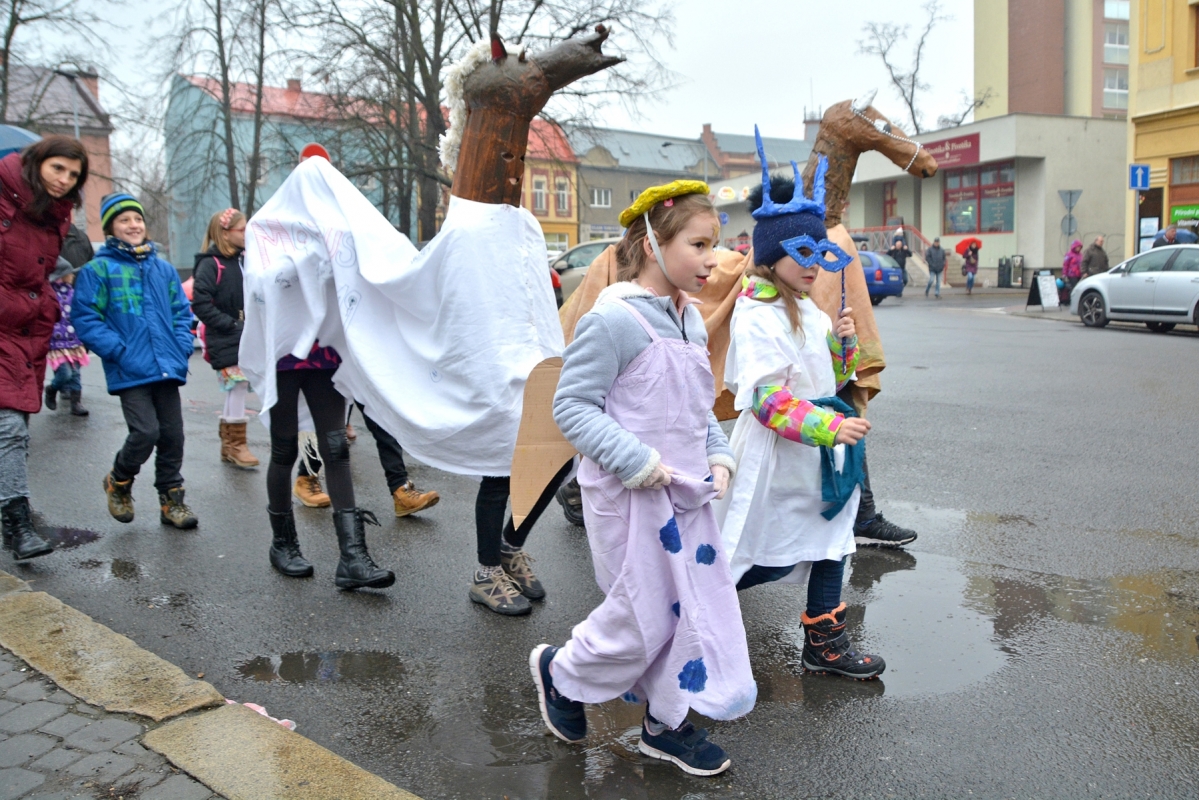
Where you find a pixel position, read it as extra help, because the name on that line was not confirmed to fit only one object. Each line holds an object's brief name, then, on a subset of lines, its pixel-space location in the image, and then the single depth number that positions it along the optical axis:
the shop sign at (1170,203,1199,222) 25.08
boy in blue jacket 5.21
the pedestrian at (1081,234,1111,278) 22.91
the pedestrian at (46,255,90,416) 7.28
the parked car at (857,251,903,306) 26.88
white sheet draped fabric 3.95
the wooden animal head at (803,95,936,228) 4.95
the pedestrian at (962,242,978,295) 32.00
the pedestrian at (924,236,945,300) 30.76
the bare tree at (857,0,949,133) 50.53
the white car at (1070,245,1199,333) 16.03
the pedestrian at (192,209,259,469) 6.67
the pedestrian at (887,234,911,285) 31.89
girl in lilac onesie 2.73
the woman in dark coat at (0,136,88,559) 4.83
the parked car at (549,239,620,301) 17.92
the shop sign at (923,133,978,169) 35.53
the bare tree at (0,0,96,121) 22.86
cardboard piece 3.38
